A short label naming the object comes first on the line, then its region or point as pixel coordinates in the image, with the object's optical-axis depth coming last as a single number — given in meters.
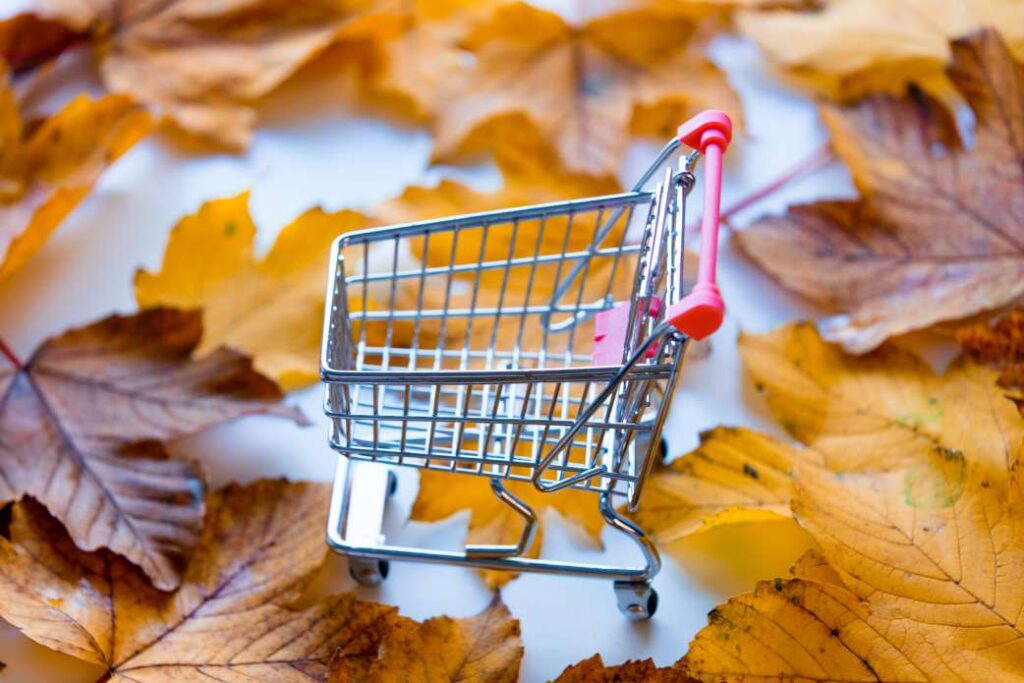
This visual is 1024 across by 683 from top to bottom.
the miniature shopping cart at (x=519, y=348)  0.54
